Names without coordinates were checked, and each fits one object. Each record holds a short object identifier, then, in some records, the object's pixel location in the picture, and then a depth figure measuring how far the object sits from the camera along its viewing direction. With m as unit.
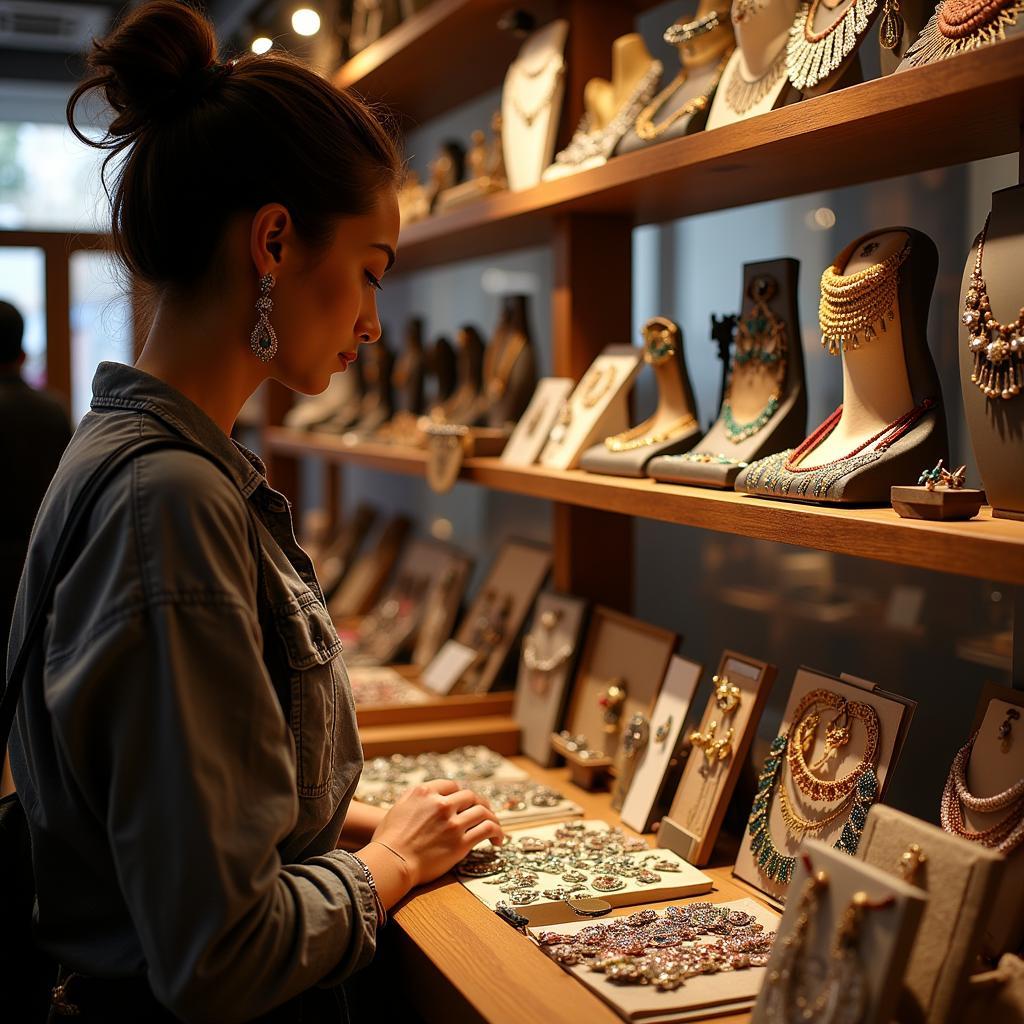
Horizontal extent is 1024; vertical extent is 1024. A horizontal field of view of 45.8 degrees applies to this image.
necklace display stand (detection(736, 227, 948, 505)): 1.37
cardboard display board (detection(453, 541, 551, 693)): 2.45
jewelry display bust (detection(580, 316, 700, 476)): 1.83
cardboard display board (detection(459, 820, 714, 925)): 1.45
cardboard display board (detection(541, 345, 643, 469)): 1.98
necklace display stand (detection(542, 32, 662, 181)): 1.91
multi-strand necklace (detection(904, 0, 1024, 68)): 1.17
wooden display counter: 1.23
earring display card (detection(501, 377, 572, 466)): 2.14
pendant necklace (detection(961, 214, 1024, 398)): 1.21
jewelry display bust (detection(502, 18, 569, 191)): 2.17
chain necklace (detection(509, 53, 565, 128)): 2.16
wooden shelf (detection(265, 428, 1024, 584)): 1.10
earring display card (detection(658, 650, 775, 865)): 1.63
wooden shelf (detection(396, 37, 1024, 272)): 1.17
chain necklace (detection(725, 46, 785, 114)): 1.59
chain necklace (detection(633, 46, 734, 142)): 1.71
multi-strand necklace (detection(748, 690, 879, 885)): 1.37
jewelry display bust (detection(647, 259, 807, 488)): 1.64
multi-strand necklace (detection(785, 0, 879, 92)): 1.42
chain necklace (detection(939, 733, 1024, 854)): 1.21
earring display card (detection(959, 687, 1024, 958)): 1.19
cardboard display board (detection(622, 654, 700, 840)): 1.77
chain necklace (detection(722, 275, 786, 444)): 1.66
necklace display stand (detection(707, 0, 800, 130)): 1.58
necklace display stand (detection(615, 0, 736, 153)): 1.71
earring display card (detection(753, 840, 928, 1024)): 1.00
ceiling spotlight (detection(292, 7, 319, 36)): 2.59
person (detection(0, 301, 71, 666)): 3.18
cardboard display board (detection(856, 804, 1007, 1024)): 1.04
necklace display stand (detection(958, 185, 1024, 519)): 1.21
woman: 1.02
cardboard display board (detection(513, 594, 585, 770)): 2.14
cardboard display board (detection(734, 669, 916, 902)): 1.38
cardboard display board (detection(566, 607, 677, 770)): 1.93
